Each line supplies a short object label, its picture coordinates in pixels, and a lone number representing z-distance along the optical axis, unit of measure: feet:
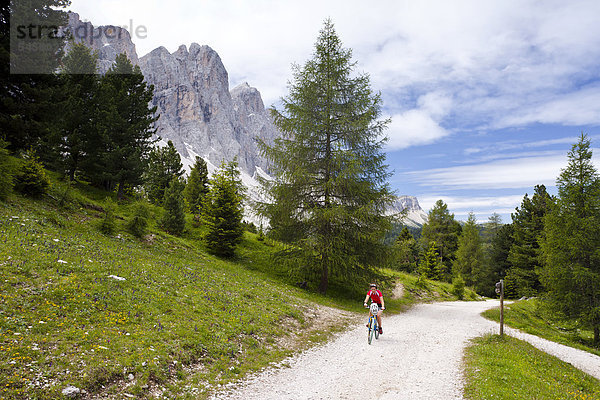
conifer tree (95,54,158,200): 84.58
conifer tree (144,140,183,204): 138.10
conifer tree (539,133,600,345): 66.33
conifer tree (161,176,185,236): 80.59
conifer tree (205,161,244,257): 75.72
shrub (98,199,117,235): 59.00
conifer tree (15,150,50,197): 55.31
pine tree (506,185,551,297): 130.93
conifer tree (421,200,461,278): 206.08
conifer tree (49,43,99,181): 78.14
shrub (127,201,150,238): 65.42
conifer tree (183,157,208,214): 138.86
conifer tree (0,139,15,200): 46.12
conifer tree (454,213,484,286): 190.70
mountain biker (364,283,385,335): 40.87
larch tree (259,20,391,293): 65.87
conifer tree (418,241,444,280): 166.71
